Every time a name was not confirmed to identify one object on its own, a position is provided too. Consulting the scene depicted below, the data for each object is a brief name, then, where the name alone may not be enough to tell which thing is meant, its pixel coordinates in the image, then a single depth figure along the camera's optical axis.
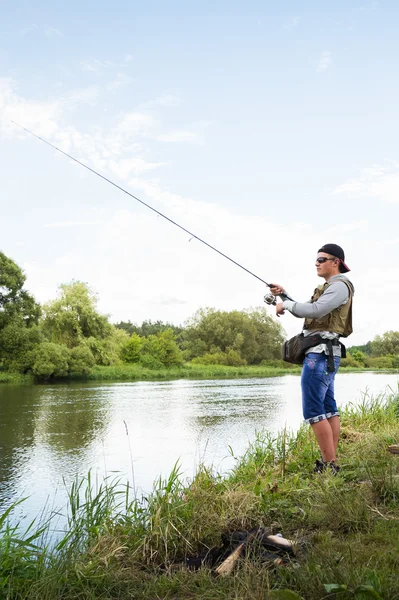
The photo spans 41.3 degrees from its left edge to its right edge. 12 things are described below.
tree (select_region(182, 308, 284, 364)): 53.62
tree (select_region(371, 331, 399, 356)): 68.50
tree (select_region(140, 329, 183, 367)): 41.57
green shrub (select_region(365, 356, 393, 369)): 56.03
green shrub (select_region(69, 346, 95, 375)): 28.55
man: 3.61
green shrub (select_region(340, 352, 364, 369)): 51.88
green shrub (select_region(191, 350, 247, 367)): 48.60
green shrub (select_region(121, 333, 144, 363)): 41.25
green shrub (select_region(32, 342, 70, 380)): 26.72
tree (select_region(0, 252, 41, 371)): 27.36
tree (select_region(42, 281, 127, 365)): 33.53
